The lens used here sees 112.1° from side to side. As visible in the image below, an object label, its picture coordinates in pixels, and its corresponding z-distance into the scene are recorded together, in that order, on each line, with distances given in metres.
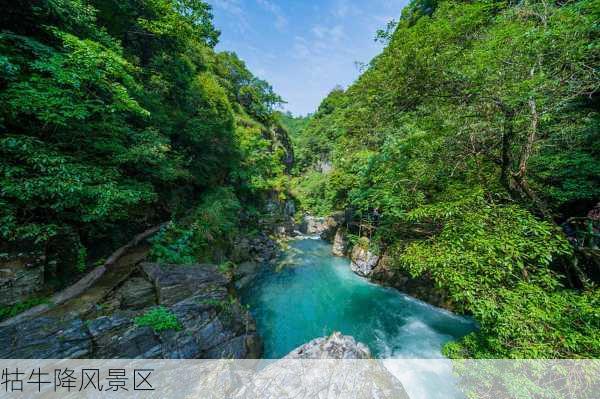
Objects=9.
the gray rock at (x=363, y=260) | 11.66
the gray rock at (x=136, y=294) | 5.12
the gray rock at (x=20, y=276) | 4.12
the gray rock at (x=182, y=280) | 5.64
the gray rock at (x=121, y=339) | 3.91
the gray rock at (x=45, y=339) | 3.45
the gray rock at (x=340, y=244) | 15.62
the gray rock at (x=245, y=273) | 10.80
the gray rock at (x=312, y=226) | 23.55
